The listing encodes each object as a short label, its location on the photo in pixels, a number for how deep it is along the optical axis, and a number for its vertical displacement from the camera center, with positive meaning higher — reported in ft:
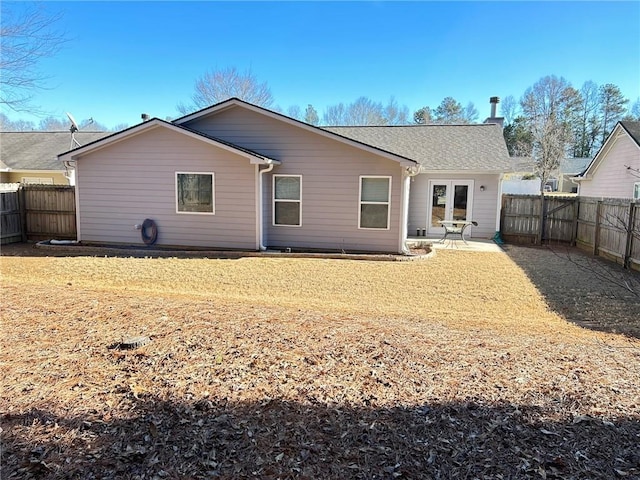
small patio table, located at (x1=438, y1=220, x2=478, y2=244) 42.45 -2.36
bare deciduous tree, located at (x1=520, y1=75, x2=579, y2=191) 113.80 +26.86
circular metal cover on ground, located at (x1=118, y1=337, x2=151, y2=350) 12.53 -4.30
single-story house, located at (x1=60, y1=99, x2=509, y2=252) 36.91 +1.66
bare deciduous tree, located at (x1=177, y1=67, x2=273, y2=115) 100.94 +28.43
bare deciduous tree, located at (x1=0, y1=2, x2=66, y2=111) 34.45 +13.90
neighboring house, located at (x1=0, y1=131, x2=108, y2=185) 65.72 +7.23
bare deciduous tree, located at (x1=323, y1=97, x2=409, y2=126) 131.13 +29.39
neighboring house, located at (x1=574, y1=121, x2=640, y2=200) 46.70 +5.41
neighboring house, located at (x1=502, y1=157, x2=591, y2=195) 111.55 +9.15
